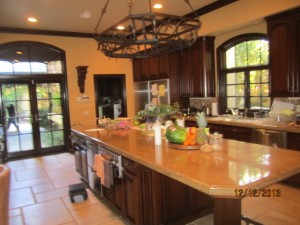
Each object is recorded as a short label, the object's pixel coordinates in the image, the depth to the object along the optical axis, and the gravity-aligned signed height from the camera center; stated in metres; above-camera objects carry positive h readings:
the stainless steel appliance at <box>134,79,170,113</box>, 6.15 +0.08
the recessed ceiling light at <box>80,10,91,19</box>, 4.98 +1.70
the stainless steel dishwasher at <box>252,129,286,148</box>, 3.67 -0.70
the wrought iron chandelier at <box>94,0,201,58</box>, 2.09 +0.59
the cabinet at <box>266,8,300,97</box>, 3.75 +0.57
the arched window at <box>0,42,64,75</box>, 5.92 +1.03
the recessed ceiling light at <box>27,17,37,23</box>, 5.23 +1.70
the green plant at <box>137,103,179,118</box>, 3.09 -0.19
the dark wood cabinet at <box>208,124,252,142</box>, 4.16 -0.68
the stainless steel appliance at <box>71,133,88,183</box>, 3.92 -0.92
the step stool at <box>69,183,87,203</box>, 3.58 -1.32
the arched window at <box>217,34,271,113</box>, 4.66 +0.38
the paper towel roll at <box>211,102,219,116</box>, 5.36 -0.34
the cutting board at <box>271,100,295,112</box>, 4.15 -0.26
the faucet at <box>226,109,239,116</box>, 5.08 -0.40
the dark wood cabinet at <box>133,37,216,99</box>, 5.26 +0.56
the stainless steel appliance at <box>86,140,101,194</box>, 3.46 -1.02
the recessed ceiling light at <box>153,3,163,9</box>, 4.67 +1.68
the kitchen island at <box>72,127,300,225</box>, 1.53 -0.54
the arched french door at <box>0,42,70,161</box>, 5.98 +0.02
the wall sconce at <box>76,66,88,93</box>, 6.53 +0.61
